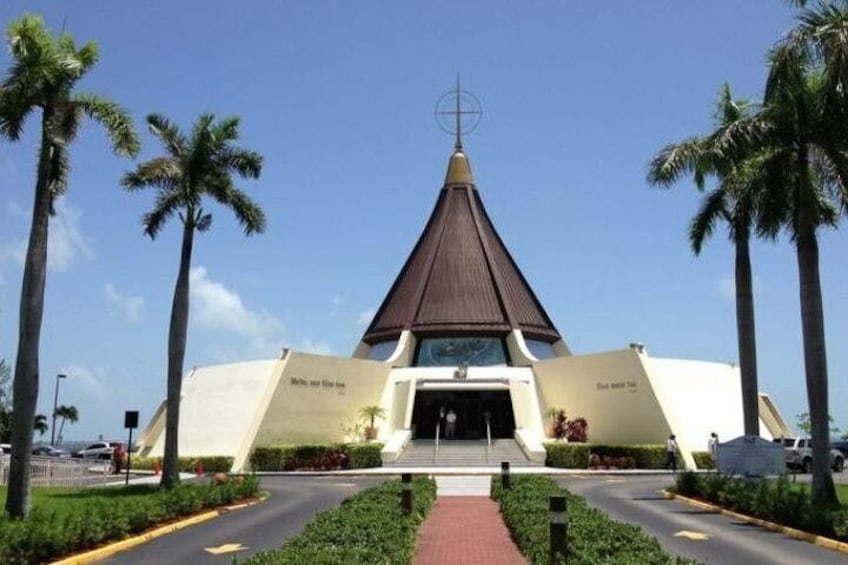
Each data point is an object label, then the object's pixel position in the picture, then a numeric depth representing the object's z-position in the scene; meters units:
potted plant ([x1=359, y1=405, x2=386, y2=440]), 43.12
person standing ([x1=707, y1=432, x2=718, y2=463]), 34.09
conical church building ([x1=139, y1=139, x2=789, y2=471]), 39.81
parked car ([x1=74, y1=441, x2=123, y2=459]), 54.50
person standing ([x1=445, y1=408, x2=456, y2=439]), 45.84
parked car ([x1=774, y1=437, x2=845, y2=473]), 36.56
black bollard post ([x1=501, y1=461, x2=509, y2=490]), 22.10
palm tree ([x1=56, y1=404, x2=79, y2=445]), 114.69
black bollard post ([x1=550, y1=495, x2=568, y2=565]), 9.93
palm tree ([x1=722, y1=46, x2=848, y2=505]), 17.48
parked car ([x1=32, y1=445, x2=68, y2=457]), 57.83
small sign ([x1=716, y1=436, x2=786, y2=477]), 21.58
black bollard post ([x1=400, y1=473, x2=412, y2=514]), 15.96
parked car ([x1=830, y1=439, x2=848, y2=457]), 51.16
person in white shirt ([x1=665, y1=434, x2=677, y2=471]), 35.12
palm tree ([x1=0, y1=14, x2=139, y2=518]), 15.50
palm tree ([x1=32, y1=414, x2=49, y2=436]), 99.94
